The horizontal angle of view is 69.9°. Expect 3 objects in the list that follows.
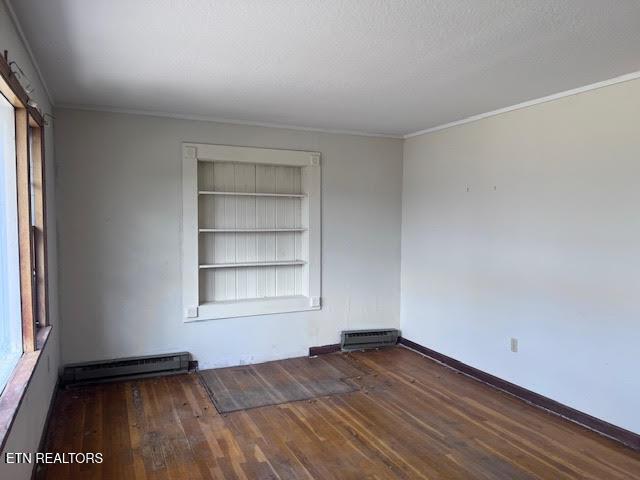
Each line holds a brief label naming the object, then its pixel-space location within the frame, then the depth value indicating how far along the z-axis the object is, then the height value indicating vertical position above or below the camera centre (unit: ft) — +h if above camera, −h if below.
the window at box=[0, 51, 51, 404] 7.55 -0.16
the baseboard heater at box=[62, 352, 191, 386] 12.57 -4.07
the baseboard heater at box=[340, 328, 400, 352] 16.30 -4.02
